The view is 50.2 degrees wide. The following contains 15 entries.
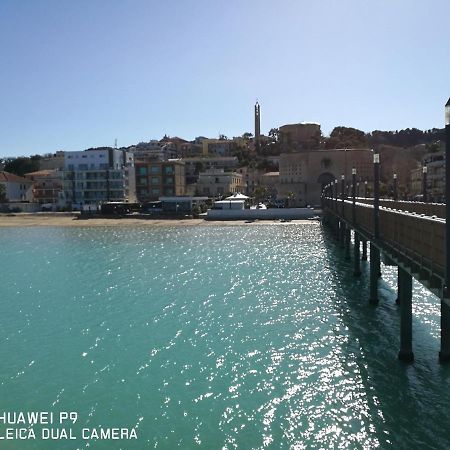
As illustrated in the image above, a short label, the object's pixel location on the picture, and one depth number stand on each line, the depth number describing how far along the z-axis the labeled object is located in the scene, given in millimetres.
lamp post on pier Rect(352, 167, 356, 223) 37494
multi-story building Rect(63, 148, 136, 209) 130875
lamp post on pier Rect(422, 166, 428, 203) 36744
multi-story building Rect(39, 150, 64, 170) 195350
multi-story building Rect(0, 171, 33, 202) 141500
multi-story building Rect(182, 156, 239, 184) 170125
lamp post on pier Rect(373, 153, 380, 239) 24859
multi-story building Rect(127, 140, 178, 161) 177000
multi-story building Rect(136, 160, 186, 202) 134375
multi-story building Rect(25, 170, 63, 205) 145000
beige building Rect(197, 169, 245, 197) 143500
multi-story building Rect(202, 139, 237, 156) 197175
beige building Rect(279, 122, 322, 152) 182250
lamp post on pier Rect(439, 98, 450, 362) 12273
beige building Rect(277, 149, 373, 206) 137250
